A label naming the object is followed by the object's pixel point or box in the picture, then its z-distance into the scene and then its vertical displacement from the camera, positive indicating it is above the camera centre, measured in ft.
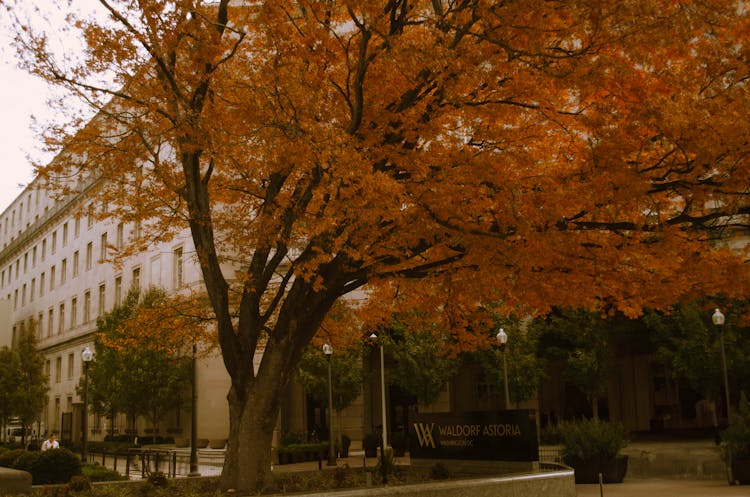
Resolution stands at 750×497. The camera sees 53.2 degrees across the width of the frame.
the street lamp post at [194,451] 89.04 -7.46
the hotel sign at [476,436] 51.39 -3.93
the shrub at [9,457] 69.89 -5.99
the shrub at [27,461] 63.46 -5.78
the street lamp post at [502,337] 86.15 +4.93
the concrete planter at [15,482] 50.14 -5.98
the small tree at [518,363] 118.83 +2.69
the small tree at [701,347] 107.86 +4.01
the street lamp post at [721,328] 82.07 +5.30
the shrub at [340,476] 50.60 -6.24
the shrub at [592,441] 67.56 -5.67
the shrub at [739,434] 63.52 -5.09
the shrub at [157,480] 49.60 -5.96
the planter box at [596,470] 68.03 -8.31
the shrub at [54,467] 62.90 -6.27
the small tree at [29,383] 163.84 +2.08
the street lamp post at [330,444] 95.40 -7.47
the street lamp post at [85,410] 96.37 -2.60
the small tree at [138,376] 127.44 +2.31
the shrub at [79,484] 47.06 -5.85
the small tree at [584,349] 119.34 +4.65
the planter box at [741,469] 63.10 -7.96
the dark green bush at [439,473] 53.19 -6.39
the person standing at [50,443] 90.83 -6.20
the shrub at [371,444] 107.04 -8.54
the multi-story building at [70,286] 141.18 +24.84
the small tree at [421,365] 119.24 +2.74
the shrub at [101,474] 73.87 -8.29
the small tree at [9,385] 161.99 +1.73
